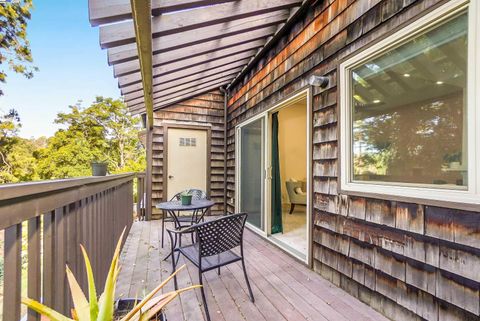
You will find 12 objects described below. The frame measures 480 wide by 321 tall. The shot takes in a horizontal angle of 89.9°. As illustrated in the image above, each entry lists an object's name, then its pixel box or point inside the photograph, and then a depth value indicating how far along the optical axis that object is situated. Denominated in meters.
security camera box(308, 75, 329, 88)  2.41
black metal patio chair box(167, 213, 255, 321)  1.87
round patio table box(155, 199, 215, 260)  2.84
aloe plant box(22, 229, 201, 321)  0.84
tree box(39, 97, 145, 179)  10.59
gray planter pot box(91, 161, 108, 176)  2.36
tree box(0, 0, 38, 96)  7.16
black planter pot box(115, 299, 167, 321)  1.32
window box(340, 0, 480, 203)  1.37
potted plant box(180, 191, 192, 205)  3.00
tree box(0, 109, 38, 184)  8.04
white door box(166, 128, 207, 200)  5.23
